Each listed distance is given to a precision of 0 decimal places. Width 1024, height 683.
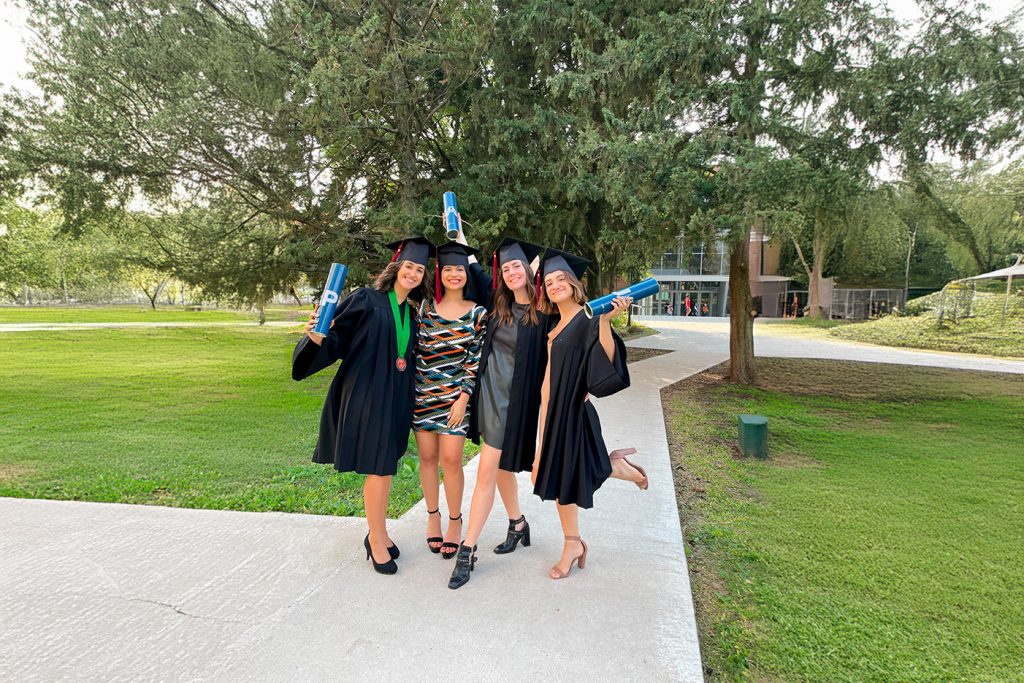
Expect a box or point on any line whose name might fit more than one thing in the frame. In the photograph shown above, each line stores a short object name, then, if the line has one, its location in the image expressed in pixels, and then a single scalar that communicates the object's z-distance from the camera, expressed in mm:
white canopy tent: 20981
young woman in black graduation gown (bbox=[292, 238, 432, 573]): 3203
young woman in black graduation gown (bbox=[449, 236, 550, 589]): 3312
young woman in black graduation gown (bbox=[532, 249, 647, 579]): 3125
